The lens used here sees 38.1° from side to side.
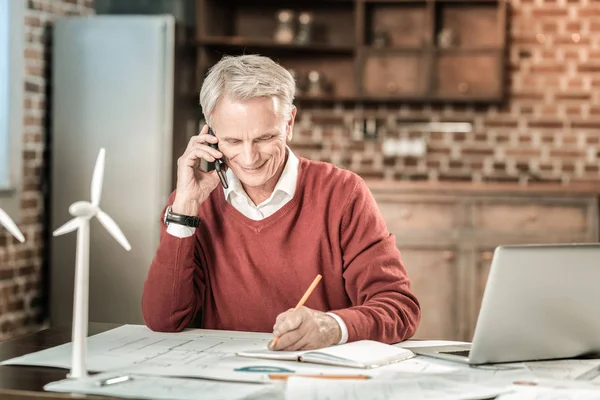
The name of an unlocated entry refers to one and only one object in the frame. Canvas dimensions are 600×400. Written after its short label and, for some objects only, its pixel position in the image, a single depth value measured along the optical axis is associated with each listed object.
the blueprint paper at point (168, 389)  1.33
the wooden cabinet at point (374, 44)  4.71
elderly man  2.01
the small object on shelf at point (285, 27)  4.80
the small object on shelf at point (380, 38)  4.82
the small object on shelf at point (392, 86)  4.77
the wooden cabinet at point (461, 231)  4.20
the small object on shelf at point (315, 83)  4.85
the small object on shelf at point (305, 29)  4.82
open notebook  1.56
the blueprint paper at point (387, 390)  1.35
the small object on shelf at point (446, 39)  4.76
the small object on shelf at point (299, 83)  4.88
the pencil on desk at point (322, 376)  1.44
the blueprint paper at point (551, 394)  1.36
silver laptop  1.50
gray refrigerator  4.08
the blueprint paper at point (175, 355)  1.50
